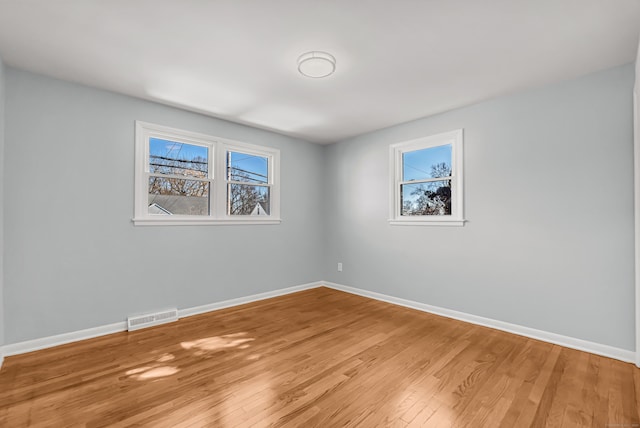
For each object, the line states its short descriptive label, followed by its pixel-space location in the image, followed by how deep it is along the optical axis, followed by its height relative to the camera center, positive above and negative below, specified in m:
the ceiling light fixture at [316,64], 2.46 +1.31
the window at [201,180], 3.44 +0.46
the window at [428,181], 3.69 +0.47
